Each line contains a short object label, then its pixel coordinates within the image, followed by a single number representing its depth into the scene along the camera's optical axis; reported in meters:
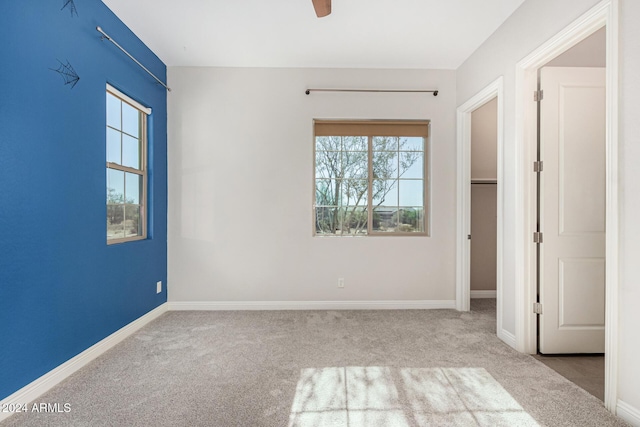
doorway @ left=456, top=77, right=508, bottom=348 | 3.81
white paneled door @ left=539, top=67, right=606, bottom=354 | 2.62
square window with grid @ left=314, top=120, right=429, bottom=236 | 4.06
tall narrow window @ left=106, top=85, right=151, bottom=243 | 2.94
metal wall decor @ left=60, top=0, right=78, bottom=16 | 2.31
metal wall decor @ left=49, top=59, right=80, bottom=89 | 2.27
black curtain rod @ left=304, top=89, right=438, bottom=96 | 3.89
